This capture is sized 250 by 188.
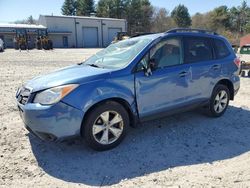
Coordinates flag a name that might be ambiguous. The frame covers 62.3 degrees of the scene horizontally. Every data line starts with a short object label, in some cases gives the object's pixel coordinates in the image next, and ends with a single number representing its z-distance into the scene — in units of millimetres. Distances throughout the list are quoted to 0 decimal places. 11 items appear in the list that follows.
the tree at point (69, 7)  59881
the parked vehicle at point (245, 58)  8450
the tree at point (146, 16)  54988
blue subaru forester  2918
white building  36831
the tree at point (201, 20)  58346
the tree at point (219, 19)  56963
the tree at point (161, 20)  57367
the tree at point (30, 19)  74555
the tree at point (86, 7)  55617
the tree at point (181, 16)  59881
